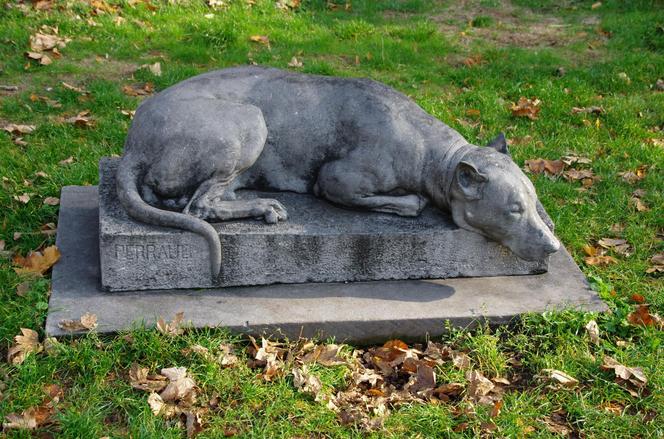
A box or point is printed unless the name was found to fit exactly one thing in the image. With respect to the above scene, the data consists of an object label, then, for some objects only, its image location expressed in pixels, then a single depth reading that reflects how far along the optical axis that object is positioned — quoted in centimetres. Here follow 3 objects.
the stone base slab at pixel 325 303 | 469
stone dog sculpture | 482
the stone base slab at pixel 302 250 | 476
